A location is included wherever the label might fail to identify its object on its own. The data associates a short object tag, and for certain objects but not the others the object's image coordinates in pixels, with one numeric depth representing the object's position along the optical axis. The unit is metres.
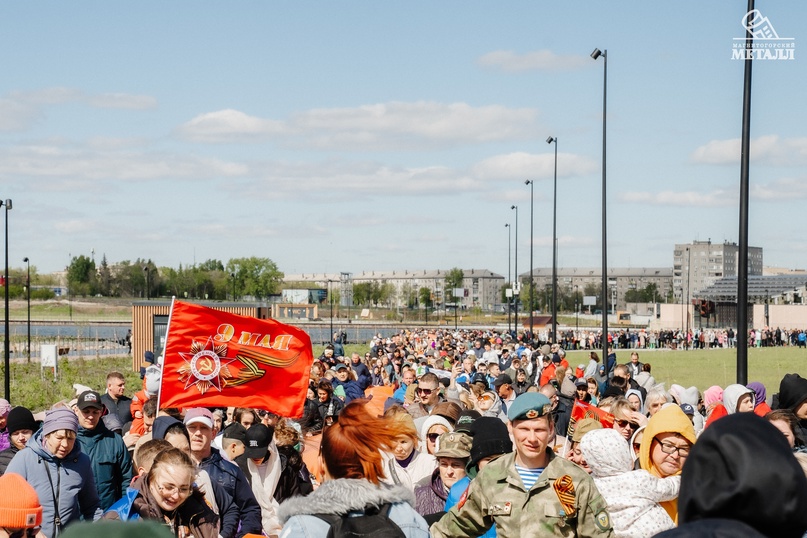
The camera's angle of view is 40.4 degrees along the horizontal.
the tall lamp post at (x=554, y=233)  45.17
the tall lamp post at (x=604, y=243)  29.89
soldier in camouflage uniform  4.89
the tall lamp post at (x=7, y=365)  31.80
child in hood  5.37
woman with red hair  3.95
